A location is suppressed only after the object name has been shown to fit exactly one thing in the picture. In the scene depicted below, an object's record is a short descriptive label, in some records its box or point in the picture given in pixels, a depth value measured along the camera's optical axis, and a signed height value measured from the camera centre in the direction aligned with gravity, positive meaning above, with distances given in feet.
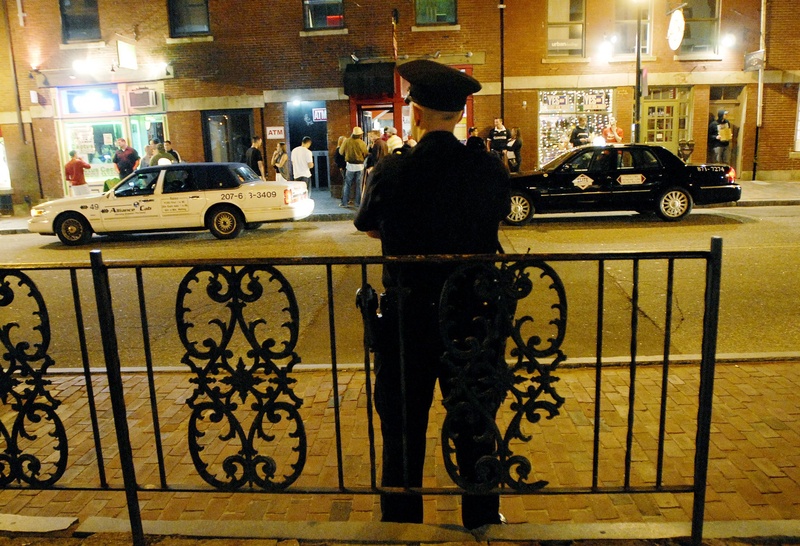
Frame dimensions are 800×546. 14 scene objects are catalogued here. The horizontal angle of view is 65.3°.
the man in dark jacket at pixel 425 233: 8.54 -1.25
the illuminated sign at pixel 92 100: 67.21 +5.92
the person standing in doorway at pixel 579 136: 61.57 +0.22
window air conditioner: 65.57 +5.82
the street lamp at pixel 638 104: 55.36 +2.87
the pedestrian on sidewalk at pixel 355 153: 52.95 -0.52
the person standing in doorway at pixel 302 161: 54.75 -1.05
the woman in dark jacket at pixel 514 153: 57.47 -1.07
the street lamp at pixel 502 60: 62.64 +8.04
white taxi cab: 42.32 -3.44
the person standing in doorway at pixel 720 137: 64.13 -0.35
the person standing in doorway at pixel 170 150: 57.88 +0.32
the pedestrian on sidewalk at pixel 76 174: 58.90 -1.62
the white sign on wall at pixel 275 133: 65.57 +1.70
